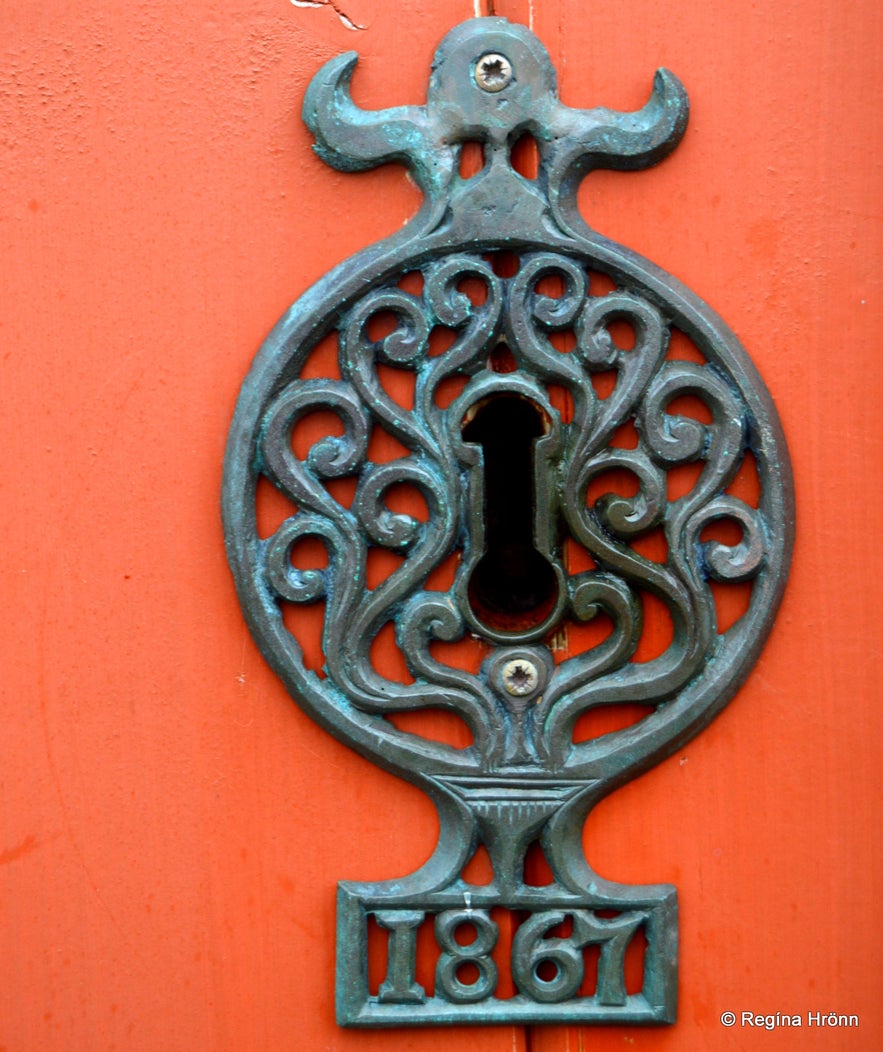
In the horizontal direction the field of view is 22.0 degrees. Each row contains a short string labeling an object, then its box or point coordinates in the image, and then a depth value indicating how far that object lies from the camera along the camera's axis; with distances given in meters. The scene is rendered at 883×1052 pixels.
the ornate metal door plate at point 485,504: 0.49
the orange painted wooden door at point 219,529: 0.49
